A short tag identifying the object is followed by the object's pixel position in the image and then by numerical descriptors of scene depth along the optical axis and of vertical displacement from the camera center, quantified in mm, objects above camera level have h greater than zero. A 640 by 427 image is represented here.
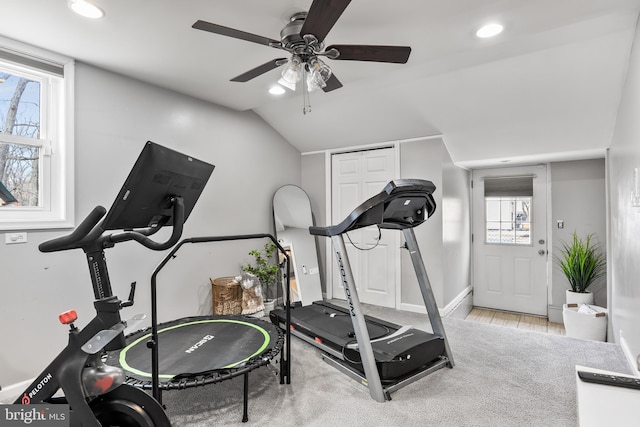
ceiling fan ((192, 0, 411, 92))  1593 +965
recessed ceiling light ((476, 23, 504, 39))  2195 +1241
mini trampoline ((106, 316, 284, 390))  1972 -917
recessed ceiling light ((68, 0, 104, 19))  1918 +1228
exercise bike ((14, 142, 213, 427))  1316 -453
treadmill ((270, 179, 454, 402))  2209 -946
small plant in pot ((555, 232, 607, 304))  4293 -649
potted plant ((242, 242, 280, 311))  4016 -626
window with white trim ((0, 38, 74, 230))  2461 +604
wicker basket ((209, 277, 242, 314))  3625 -860
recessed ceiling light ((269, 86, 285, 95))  3285 +1266
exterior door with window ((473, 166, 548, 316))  4973 -361
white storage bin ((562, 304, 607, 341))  3834 -1260
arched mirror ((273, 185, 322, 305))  4371 -316
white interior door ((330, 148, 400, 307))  4391 -196
